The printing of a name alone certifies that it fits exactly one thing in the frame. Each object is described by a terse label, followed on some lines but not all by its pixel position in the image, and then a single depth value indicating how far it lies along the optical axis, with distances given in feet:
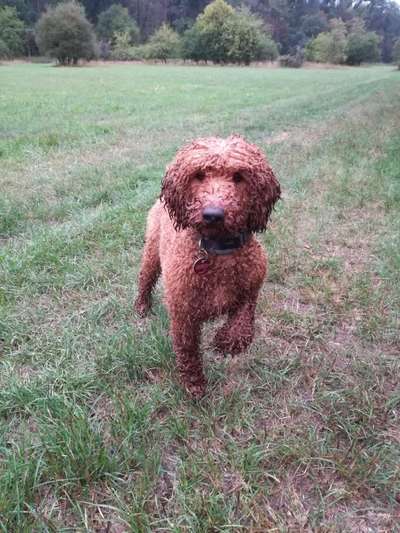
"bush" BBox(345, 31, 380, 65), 244.22
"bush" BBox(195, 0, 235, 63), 206.08
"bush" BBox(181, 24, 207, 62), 206.28
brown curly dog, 6.68
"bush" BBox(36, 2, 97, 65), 164.86
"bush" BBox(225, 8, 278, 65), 204.44
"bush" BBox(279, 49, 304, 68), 203.62
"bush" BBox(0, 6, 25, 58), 185.30
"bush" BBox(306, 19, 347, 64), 232.73
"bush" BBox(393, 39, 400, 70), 234.38
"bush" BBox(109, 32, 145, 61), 203.62
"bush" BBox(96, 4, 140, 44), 233.55
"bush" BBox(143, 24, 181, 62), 202.90
